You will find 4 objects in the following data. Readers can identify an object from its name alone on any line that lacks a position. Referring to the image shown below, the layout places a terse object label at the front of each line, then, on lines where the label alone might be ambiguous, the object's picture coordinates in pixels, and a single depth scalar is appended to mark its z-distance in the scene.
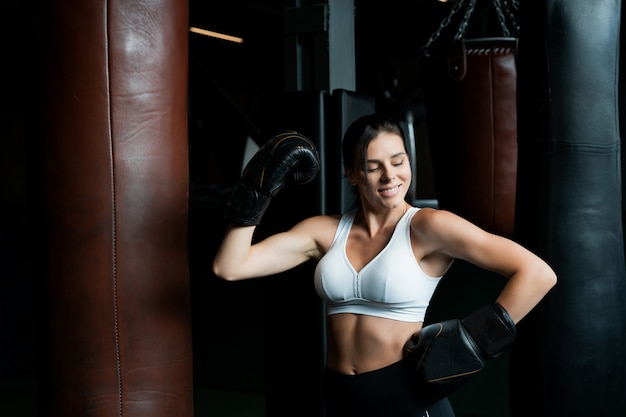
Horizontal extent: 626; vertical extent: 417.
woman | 1.85
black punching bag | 2.19
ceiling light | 10.20
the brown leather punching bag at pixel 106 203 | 1.95
